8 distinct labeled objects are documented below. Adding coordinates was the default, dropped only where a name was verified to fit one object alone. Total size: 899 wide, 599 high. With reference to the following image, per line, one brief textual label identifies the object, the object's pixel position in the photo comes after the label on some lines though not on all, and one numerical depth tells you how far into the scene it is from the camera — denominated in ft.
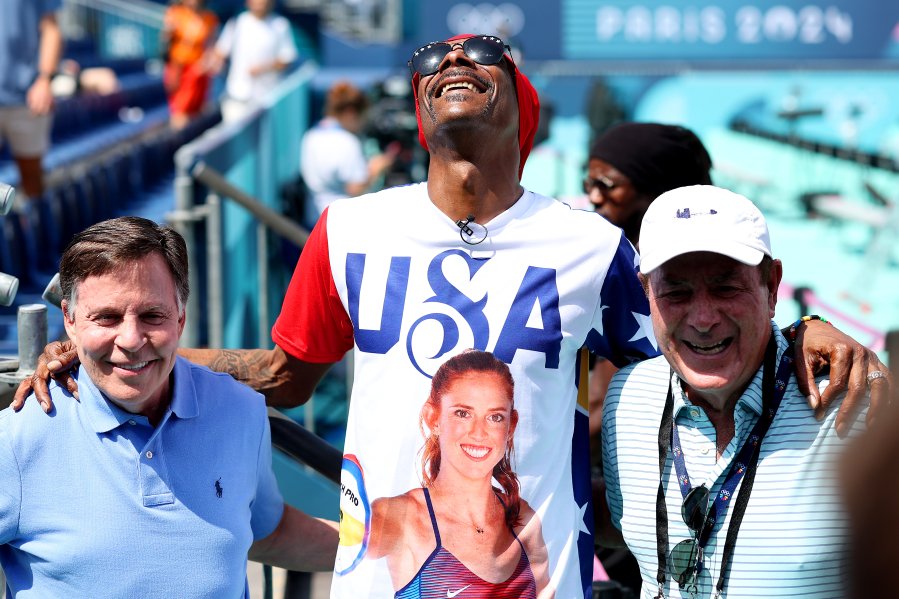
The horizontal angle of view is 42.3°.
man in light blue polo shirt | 7.25
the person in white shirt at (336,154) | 28.30
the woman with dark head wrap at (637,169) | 11.50
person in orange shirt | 40.73
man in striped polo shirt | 6.96
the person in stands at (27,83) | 24.75
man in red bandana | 7.70
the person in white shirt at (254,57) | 37.93
